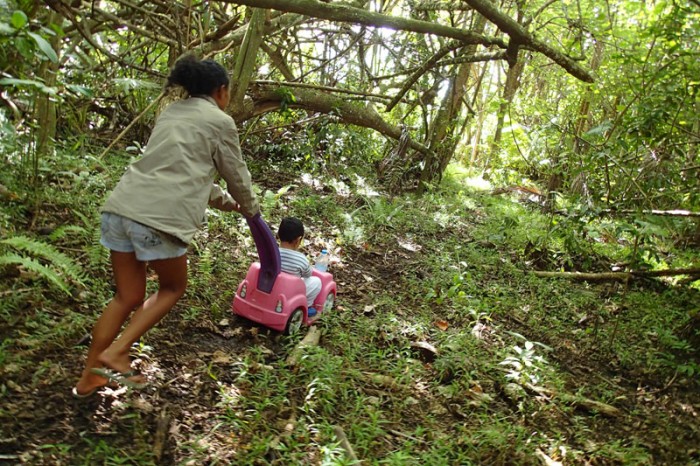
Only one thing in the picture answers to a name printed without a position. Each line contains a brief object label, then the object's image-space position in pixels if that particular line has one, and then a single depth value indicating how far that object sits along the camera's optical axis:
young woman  2.75
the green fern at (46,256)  3.29
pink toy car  3.95
